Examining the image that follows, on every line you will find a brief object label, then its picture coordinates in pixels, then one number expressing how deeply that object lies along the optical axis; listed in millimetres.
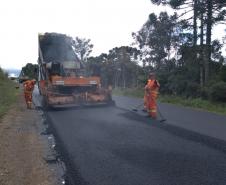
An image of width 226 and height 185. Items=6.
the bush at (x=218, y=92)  16873
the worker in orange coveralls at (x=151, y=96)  12055
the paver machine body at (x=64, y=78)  15008
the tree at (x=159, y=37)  24641
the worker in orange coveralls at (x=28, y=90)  15844
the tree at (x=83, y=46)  52350
